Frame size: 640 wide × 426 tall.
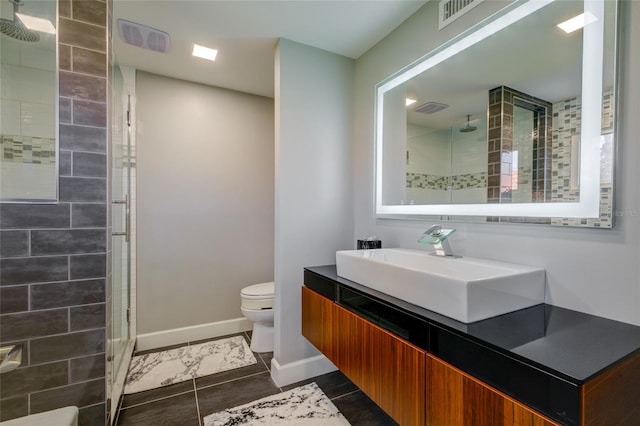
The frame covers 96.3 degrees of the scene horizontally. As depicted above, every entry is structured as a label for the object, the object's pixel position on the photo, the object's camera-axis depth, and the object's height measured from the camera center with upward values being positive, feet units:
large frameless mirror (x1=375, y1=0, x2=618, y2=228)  3.42 +1.39
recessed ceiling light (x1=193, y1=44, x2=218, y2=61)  6.91 +3.86
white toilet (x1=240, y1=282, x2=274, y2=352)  7.72 -2.78
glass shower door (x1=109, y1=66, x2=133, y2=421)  5.56 -0.73
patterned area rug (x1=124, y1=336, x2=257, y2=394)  6.61 -3.97
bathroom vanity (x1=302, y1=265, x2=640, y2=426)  2.30 -1.50
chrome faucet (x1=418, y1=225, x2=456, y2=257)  5.00 -0.52
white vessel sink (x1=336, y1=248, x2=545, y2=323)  3.20 -0.96
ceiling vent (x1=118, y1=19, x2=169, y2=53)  6.11 +3.85
